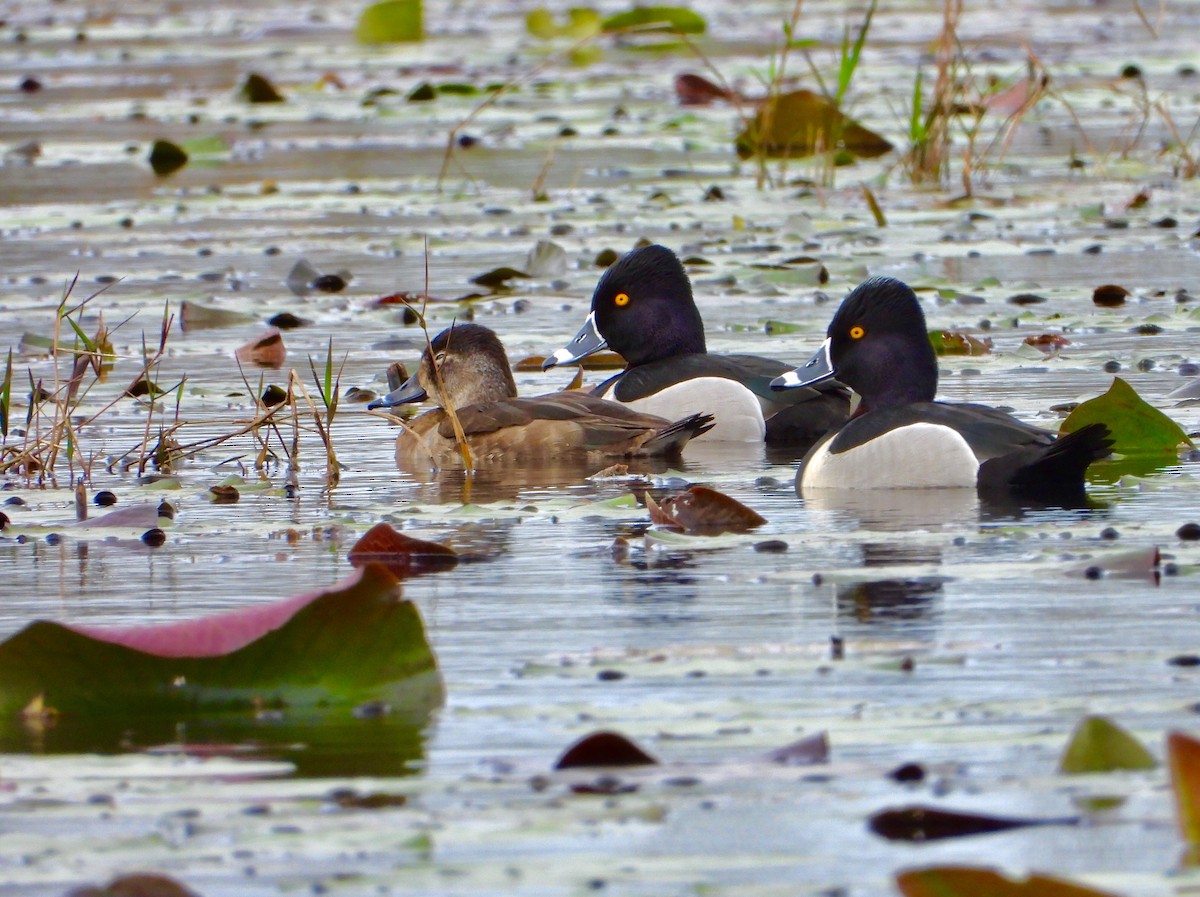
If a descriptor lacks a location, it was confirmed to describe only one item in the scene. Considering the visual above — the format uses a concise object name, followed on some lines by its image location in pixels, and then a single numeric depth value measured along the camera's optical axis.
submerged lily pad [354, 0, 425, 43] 52.59
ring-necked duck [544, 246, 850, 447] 18.31
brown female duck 17.00
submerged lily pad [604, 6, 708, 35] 41.80
